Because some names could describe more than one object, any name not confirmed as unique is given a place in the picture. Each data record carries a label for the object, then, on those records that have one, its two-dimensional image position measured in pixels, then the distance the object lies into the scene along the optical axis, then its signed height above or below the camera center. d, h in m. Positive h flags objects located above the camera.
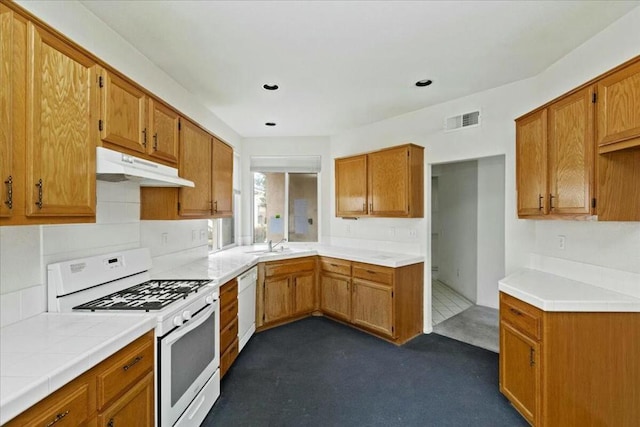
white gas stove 1.66 -0.57
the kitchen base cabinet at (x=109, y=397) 1.03 -0.74
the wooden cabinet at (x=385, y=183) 3.45 +0.37
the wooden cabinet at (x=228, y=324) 2.55 -0.99
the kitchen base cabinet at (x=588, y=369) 1.80 -0.95
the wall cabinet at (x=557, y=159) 1.94 +0.39
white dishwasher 3.03 -0.98
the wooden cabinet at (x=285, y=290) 3.60 -0.98
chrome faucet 4.08 -0.46
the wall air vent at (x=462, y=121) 3.21 +1.01
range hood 1.60 +0.26
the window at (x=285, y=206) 4.74 +0.11
